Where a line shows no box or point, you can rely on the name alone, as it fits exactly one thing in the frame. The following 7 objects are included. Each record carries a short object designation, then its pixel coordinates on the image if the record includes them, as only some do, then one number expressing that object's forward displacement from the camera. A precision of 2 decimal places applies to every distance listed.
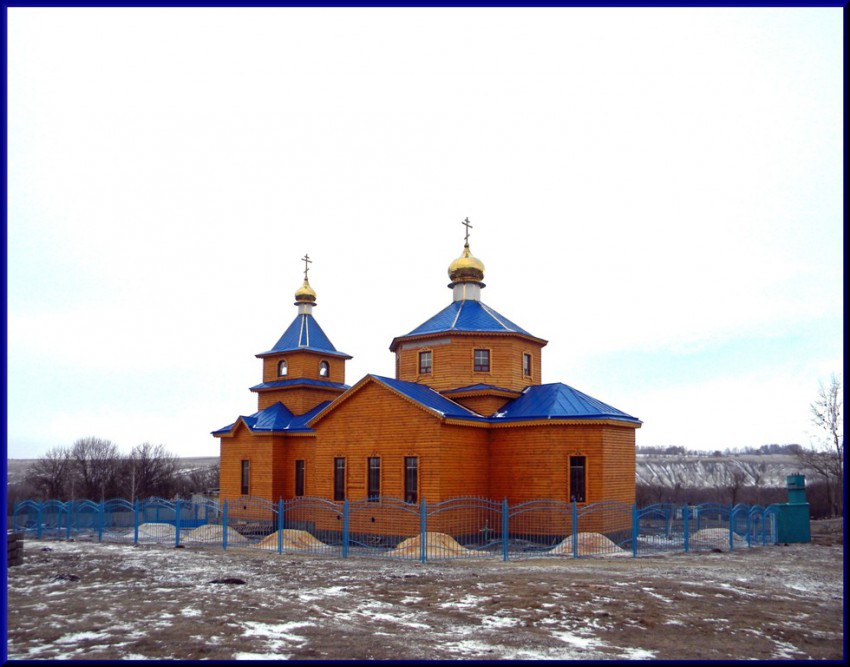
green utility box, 20.98
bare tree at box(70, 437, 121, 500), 52.06
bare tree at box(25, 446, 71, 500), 51.59
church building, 20.89
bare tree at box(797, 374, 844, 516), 35.53
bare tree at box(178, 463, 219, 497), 56.69
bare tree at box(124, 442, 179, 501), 51.88
